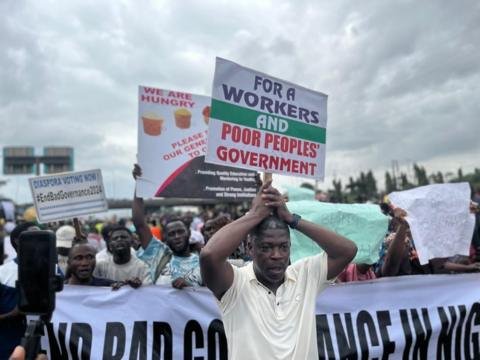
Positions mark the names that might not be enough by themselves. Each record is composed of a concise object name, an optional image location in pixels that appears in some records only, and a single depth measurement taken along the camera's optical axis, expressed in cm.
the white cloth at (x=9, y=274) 371
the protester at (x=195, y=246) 525
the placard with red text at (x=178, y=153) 440
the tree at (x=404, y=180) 5569
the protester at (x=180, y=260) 392
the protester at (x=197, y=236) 803
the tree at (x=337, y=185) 6323
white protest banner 355
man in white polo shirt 219
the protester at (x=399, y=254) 374
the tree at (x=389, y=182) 6202
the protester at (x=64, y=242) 520
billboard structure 4769
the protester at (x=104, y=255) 502
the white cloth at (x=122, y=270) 443
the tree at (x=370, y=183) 6511
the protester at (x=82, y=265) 394
